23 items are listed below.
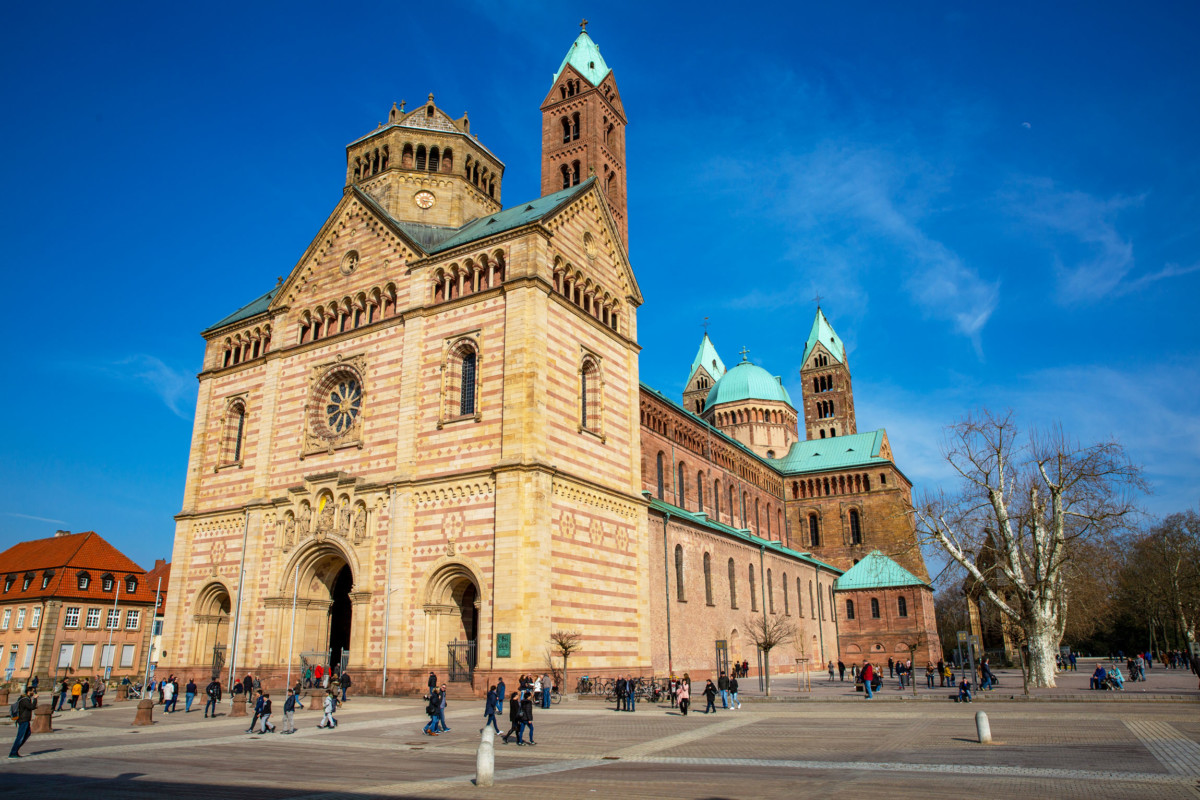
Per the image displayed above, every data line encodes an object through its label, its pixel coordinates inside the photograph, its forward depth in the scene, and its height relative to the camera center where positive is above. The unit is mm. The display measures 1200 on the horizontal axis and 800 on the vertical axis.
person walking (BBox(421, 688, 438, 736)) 20297 -1671
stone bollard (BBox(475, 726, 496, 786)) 12945 -1840
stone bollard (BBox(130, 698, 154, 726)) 24062 -1804
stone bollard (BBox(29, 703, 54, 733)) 21609 -1762
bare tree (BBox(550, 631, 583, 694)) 29828 +21
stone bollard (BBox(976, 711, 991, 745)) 17453 -1894
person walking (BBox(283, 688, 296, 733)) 21188 -1636
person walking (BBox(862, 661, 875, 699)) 33288 -1480
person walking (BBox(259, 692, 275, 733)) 21470 -1774
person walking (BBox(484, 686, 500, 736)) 19219 -1415
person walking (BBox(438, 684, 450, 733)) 20542 -1637
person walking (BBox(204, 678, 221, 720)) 27084 -1385
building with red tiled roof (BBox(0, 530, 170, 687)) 56188 +2922
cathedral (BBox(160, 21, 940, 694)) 31500 +7696
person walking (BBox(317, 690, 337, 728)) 21969 -1641
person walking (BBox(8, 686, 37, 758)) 16984 -1379
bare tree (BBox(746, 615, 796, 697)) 53394 +730
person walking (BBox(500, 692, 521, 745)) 18683 -1543
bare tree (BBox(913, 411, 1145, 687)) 36188 +4553
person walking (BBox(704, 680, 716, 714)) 27016 -1774
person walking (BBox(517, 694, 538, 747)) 18594 -1518
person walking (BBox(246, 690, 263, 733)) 21500 -1515
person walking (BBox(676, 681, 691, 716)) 26266 -1713
